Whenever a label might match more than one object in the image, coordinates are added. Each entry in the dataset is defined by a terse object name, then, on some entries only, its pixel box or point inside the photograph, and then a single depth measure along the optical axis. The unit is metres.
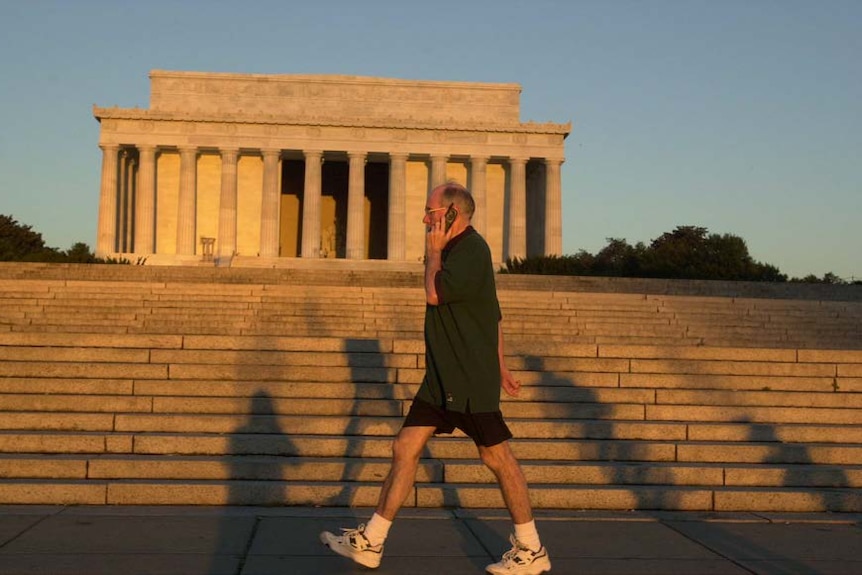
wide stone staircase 8.77
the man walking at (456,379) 6.25
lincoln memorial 60.00
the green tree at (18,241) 48.81
